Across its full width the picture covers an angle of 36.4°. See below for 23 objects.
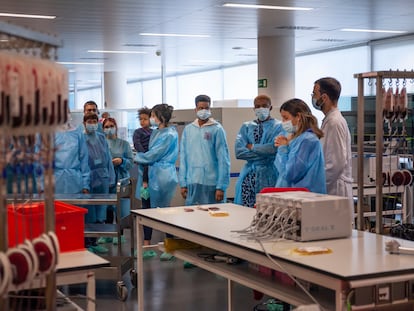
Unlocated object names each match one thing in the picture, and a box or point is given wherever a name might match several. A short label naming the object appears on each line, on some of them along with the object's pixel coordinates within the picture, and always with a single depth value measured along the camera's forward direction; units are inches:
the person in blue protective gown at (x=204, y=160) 215.0
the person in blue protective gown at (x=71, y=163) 212.4
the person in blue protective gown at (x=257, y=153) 204.2
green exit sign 351.9
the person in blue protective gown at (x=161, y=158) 228.1
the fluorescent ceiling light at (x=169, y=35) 335.8
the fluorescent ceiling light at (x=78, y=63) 513.3
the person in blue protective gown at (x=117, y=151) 242.6
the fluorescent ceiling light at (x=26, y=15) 265.6
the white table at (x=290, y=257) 92.6
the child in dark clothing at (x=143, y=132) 255.9
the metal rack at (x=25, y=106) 65.4
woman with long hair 150.3
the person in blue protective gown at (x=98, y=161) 219.5
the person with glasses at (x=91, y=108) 230.7
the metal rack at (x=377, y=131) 141.4
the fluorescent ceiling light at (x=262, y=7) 249.3
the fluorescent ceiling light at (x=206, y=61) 505.3
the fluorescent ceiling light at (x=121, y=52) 423.8
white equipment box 112.8
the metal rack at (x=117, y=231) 179.5
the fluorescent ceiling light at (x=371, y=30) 335.9
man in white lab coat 160.4
